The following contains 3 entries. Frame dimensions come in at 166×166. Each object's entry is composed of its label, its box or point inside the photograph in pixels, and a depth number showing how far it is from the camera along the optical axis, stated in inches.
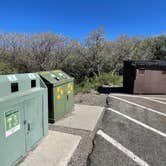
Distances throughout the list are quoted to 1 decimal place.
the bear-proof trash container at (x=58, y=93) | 147.2
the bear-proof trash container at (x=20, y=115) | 83.1
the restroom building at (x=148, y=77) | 306.3
